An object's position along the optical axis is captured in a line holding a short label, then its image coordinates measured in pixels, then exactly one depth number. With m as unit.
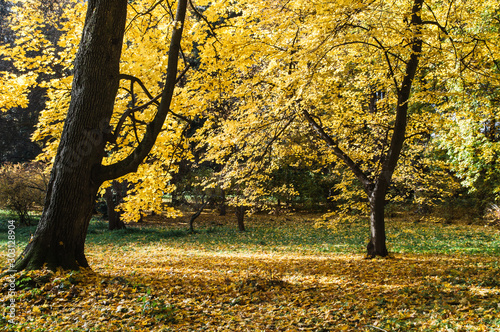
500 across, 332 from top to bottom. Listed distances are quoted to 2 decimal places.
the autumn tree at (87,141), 4.63
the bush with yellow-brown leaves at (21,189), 14.91
